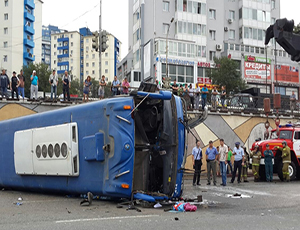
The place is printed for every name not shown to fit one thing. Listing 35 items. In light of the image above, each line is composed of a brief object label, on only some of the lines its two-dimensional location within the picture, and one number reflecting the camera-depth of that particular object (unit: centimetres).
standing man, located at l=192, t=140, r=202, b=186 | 1692
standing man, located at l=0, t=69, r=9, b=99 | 2105
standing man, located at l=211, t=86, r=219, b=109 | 2595
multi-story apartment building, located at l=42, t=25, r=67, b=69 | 14223
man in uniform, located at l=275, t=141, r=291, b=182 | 1875
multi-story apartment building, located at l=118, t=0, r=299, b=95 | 5338
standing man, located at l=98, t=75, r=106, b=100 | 2309
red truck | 1938
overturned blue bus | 960
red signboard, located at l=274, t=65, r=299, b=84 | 6115
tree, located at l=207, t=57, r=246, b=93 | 4888
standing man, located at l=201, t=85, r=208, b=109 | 2562
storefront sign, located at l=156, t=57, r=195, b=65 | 5175
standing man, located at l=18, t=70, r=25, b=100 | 2100
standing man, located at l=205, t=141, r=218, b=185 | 1683
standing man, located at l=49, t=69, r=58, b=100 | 2140
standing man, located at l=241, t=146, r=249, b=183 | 1872
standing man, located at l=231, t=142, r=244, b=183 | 1742
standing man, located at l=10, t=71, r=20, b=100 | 2092
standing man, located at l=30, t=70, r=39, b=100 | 2154
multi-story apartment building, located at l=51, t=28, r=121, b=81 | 12712
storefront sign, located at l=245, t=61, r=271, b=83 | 5928
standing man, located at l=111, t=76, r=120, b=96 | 2262
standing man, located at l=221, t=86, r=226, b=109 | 2619
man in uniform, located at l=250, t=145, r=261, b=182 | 1925
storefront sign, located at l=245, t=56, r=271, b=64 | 6001
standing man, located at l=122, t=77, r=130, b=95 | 2250
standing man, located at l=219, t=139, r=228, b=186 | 1698
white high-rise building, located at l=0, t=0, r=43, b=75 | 7819
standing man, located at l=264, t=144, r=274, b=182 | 1873
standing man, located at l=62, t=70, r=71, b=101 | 2142
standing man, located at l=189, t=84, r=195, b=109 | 2483
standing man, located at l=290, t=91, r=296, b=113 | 2819
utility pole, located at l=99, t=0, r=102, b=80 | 2892
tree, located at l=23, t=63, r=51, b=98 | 5806
